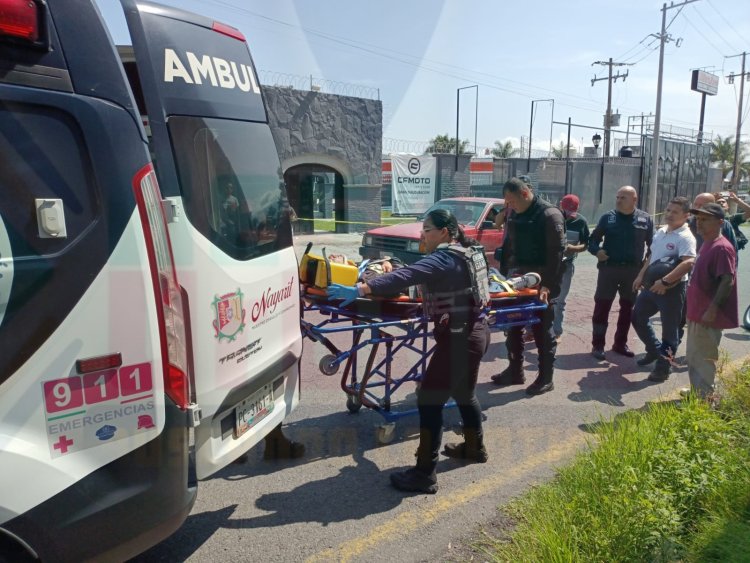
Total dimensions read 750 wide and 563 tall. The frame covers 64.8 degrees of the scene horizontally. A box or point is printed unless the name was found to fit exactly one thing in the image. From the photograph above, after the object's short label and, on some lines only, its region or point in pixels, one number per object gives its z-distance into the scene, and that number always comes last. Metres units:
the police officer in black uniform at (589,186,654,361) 6.30
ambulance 1.88
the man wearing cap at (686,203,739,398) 4.50
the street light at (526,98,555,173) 23.02
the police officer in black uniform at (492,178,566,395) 5.34
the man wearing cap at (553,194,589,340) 7.00
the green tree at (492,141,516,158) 53.89
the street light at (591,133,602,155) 27.38
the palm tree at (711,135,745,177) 60.25
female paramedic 3.59
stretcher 3.94
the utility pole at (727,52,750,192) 39.97
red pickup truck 10.24
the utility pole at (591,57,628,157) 37.54
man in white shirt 5.60
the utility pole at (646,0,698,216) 22.78
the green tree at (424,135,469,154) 21.21
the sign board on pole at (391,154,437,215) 19.69
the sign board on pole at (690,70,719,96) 38.41
